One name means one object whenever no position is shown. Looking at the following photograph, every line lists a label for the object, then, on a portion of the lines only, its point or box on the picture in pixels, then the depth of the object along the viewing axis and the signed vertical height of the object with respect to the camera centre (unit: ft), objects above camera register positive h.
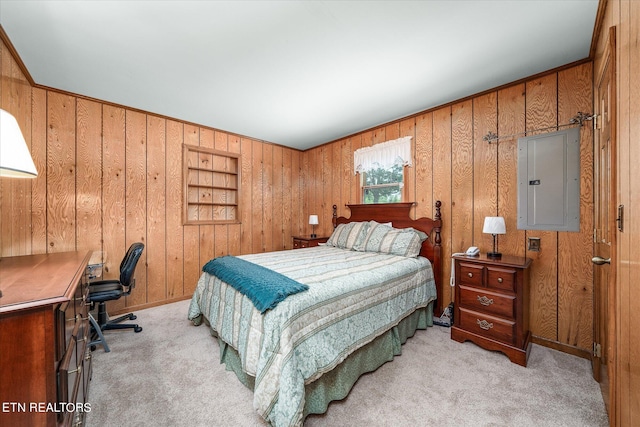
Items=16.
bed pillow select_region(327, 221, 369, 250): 11.40 -1.01
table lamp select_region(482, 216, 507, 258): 7.89 -0.44
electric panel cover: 7.46 +0.98
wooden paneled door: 3.92 -0.22
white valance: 11.39 +2.81
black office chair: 8.14 -2.44
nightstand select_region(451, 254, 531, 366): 6.97 -2.68
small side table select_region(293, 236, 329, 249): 14.03 -1.56
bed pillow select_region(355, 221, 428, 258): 9.74 -1.10
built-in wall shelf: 12.34 +1.42
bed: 4.79 -2.48
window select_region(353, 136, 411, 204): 11.57 +2.19
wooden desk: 2.73 -1.60
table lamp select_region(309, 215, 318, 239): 14.87 -0.39
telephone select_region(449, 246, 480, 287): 8.38 -1.29
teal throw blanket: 5.22 -1.63
